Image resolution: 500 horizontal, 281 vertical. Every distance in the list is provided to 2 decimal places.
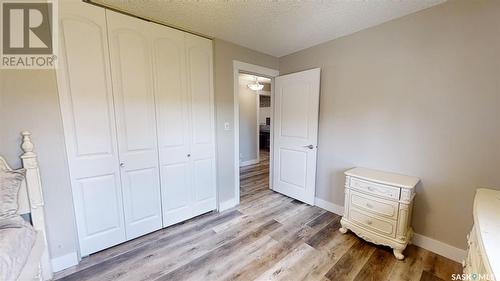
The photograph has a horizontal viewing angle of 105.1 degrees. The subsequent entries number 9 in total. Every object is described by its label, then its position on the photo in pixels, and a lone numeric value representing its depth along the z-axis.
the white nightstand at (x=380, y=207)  1.78
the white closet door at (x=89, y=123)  1.60
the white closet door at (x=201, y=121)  2.31
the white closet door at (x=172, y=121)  2.07
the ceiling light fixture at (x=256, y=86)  4.55
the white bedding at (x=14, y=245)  1.04
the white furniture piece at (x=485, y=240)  0.69
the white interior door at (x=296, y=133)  2.71
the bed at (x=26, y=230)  1.11
